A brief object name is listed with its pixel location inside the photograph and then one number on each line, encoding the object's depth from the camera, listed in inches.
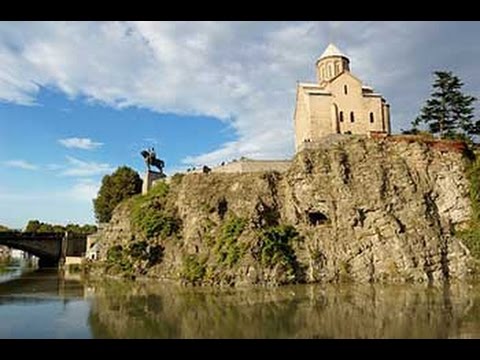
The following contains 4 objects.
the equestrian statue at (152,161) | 1686.6
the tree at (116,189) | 1955.0
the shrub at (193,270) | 1080.2
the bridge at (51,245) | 1862.7
